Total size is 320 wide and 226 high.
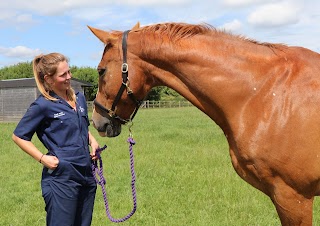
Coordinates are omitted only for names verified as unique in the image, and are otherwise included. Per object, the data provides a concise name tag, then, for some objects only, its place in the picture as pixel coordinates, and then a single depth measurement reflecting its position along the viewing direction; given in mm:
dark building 32625
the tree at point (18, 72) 71269
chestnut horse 2830
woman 3121
